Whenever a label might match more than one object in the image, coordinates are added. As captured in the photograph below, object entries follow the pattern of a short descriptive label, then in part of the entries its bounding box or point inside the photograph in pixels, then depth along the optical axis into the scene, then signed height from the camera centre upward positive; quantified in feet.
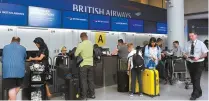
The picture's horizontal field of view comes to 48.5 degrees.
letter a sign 26.35 +1.17
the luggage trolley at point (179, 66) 20.98 -1.59
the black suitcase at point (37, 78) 13.54 -1.68
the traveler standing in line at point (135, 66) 16.30 -1.22
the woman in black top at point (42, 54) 14.05 -0.29
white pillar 25.93 +3.30
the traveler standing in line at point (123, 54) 20.38 -0.47
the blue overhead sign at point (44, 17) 20.34 +2.93
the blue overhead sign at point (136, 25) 30.50 +3.14
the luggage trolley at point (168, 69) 21.79 -1.96
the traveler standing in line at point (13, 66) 12.30 -0.91
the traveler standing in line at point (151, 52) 17.12 -0.26
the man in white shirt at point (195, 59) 15.20 -0.70
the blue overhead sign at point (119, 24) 28.15 +3.12
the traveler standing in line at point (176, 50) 23.50 -0.16
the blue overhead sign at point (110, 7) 21.88 +4.78
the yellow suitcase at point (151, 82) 16.43 -2.44
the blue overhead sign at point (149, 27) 33.13 +3.19
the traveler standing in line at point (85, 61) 15.35 -0.80
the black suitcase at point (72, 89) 14.90 -2.59
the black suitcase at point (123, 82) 18.12 -2.60
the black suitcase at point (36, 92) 13.98 -2.58
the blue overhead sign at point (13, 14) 18.34 +2.88
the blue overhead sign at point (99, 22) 25.57 +3.06
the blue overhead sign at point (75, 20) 23.28 +3.01
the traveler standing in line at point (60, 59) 17.08 -0.74
